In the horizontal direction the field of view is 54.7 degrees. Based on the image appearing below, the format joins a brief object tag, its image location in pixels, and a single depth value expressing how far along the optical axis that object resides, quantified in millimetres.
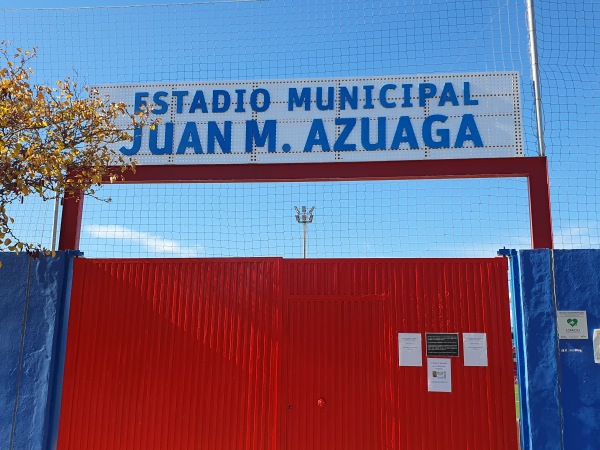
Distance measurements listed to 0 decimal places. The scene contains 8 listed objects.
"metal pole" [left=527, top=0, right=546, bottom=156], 7062
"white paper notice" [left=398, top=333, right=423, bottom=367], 6457
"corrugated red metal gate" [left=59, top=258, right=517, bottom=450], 6375
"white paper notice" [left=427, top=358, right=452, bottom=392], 6375
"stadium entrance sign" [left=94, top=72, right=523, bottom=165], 7344
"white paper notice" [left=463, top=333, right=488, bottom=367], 6410
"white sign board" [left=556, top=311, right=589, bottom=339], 6219
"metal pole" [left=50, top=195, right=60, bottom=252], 7523
